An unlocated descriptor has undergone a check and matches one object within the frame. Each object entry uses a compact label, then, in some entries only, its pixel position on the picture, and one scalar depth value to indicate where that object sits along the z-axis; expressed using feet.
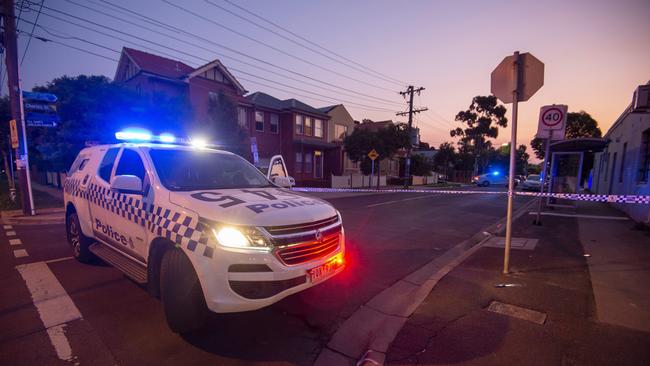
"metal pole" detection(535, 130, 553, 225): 27.24
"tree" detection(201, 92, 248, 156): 50.69
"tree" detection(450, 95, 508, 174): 153.79
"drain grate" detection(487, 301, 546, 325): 10.38
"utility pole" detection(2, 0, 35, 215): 29.96
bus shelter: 34.60
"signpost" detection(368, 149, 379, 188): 71.63
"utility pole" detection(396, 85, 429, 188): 89.02
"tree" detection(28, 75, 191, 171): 38.32
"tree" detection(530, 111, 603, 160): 129.59
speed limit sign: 23.15
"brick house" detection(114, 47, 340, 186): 64.80
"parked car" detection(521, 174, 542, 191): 84.23
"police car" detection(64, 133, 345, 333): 8.41
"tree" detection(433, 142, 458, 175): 169.58
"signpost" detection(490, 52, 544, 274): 13.66
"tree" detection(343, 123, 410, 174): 79.92
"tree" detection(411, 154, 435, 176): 131.13
